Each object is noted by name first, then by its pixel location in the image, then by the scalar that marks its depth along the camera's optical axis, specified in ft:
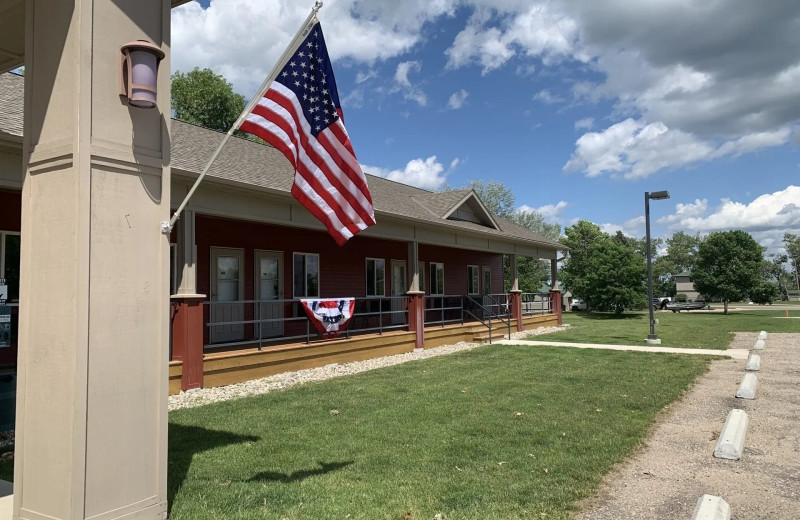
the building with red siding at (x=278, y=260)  29.58
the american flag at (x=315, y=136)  15.56
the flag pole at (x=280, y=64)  14.67
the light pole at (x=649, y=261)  55.26
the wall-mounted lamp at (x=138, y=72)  11.75
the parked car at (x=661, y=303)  178.13
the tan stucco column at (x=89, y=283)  10.91
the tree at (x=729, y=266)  122.31
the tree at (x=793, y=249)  381.40
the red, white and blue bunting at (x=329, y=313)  38.88
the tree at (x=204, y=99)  113.70
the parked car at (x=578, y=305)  175.37
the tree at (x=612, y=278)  112.98
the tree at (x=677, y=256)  303.48
